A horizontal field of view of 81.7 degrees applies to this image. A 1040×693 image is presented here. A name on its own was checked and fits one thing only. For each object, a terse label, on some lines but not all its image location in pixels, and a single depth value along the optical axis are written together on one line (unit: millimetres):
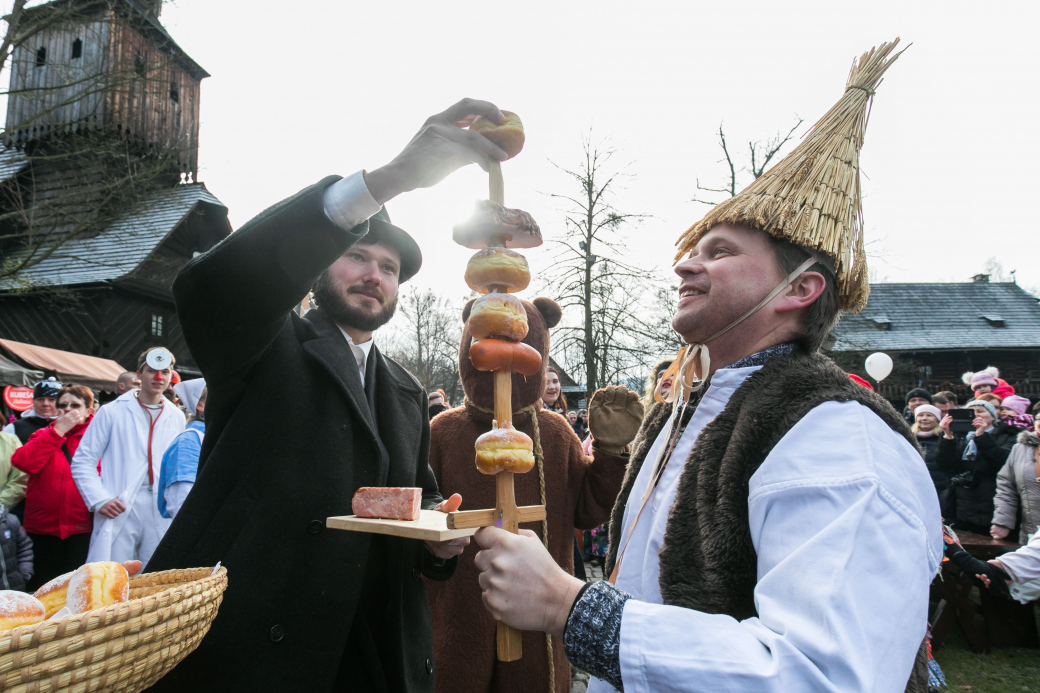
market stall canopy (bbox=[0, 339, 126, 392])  13557
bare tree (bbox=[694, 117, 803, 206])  17156
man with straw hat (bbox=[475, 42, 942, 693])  1143
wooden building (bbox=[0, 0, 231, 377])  13359
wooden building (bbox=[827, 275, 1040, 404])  26062
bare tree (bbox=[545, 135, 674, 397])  17469
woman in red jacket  4961
